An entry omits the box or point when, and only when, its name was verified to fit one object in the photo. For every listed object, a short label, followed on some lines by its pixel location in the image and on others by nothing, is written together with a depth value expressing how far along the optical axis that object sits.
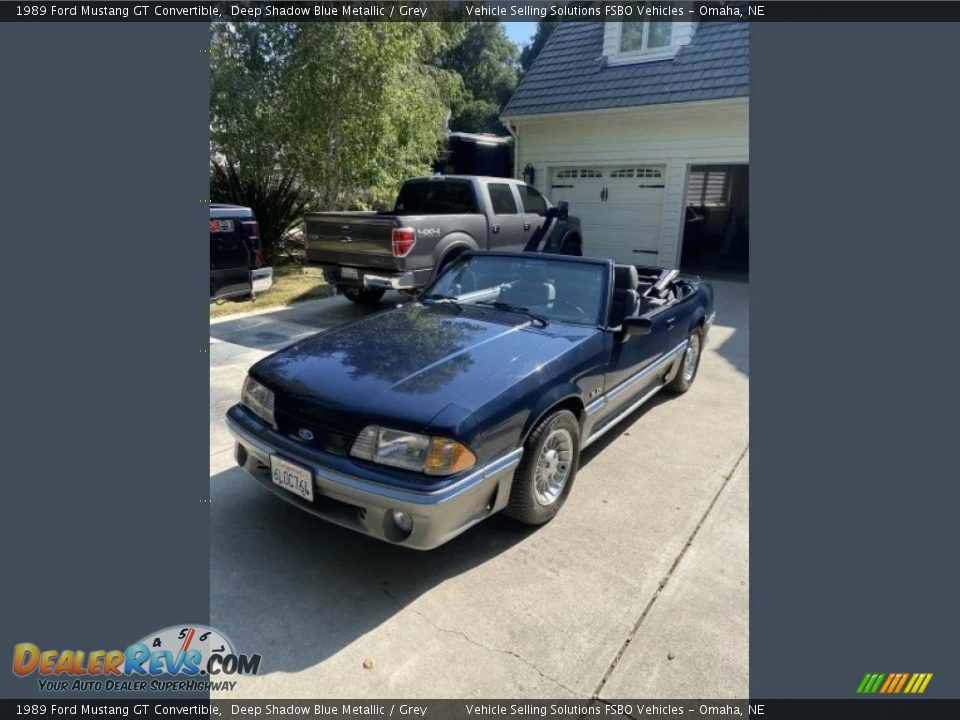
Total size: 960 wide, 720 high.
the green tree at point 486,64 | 28.47
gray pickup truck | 7.14
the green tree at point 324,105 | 10.43
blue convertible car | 2.59
